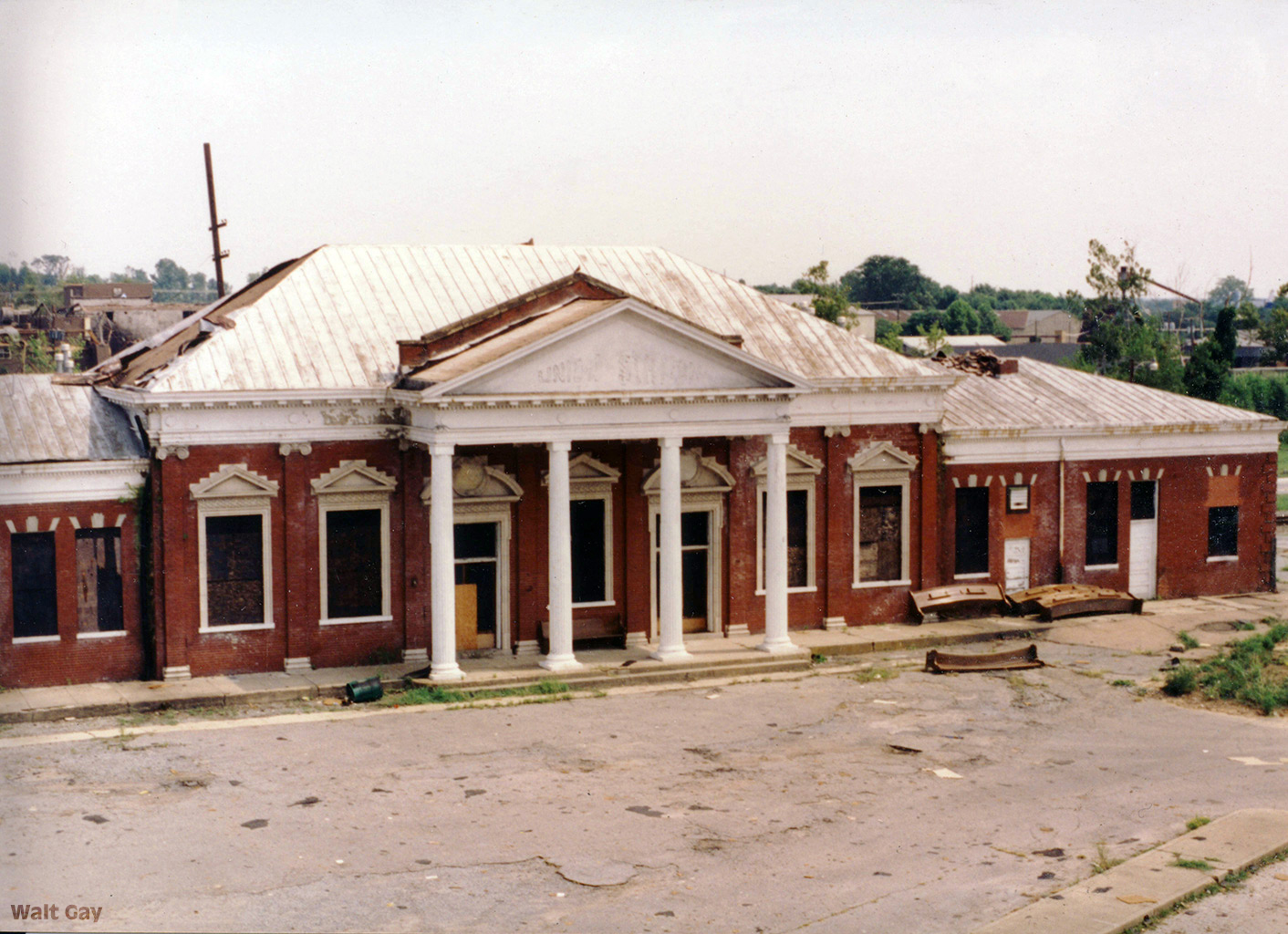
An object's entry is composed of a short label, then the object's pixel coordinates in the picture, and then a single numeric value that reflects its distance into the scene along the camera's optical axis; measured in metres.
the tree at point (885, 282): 151.12
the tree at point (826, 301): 68.81
